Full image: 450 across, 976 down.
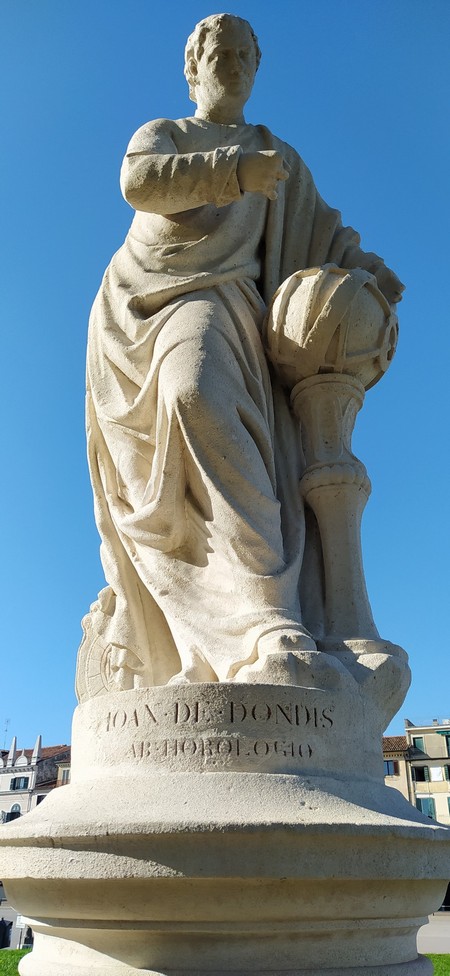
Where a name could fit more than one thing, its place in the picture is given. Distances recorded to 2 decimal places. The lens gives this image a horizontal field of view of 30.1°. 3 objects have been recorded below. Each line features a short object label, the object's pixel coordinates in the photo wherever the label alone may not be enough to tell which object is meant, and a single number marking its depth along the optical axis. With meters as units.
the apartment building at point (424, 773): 45.75
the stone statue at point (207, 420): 3.74
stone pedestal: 2.64
